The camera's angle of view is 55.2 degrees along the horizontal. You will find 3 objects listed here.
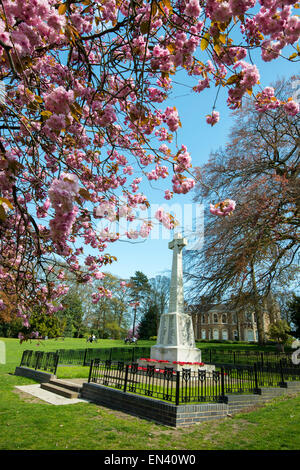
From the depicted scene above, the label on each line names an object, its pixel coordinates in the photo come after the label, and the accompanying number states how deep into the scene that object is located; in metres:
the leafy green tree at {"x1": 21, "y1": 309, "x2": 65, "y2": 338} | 25.26
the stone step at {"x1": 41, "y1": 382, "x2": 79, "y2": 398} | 9.13
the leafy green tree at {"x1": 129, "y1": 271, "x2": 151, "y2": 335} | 48.54
